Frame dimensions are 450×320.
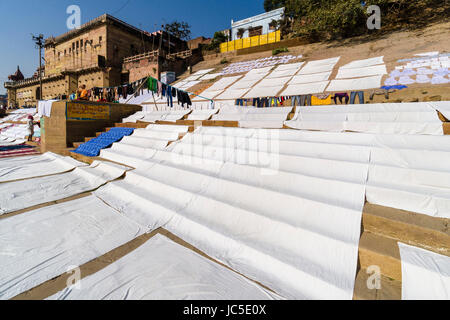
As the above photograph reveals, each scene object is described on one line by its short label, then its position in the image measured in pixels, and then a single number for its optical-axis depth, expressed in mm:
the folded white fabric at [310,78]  10106
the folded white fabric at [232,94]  10473
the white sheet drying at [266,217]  1683
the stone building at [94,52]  22672
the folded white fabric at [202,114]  6439
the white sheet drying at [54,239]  1751
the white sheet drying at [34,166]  4371
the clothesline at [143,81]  8516
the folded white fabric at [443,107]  3327
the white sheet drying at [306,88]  8828
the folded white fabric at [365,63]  10539
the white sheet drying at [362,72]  9136
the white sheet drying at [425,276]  1341
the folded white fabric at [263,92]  9539
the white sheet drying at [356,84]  7833
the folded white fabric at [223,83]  12802
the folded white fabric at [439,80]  6981
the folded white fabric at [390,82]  7758
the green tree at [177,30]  31795
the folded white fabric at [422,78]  7425
